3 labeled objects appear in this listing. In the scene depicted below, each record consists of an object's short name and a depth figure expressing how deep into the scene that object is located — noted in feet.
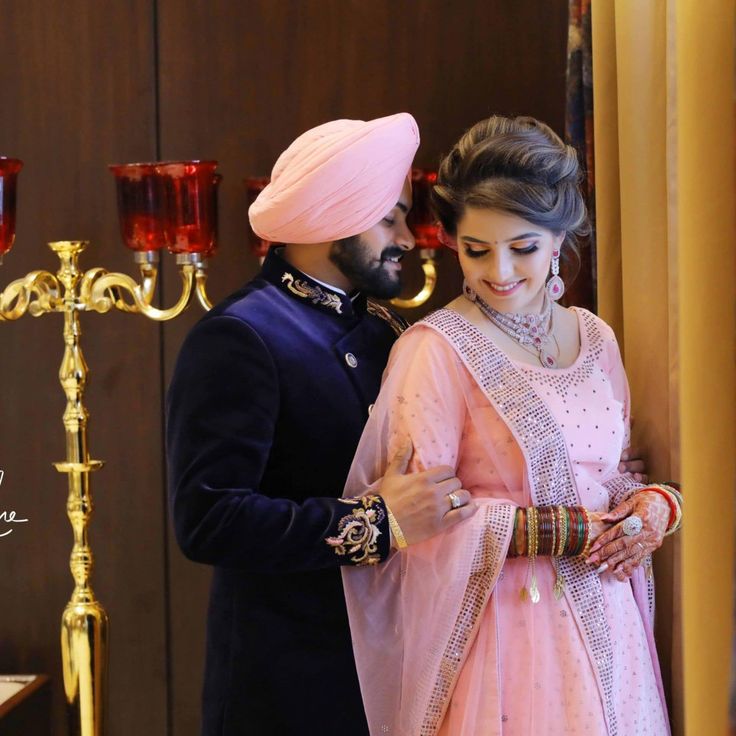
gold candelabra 15.61
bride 14.06
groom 14.12
